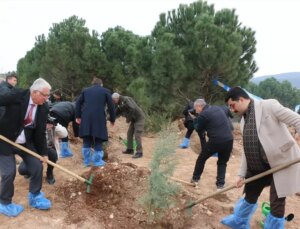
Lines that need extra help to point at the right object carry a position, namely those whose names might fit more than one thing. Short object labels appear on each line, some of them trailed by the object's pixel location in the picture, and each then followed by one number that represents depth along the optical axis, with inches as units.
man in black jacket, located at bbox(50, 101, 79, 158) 237.6
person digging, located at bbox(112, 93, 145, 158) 265.9
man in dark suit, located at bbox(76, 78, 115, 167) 223.0
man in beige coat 127.0
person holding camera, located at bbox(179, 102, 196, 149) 305.7
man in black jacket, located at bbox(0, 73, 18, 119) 245.0
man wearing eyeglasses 142.8
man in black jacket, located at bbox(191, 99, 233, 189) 197.6
